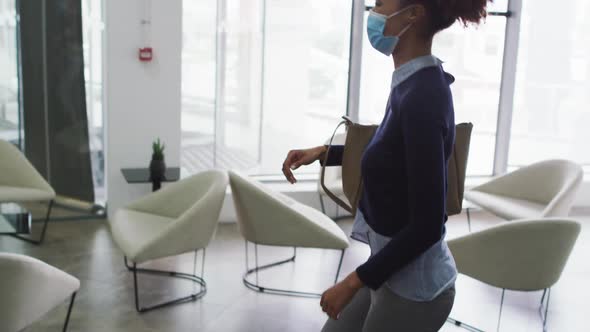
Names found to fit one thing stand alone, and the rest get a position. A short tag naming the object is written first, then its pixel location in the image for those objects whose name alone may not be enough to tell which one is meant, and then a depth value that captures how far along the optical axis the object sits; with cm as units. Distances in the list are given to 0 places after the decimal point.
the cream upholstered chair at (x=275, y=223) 416
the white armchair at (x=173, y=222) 390
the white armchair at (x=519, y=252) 348
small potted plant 536
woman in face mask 152
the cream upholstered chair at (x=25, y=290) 270
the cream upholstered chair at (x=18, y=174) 518
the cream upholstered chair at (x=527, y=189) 499
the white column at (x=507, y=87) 701
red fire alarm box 560
